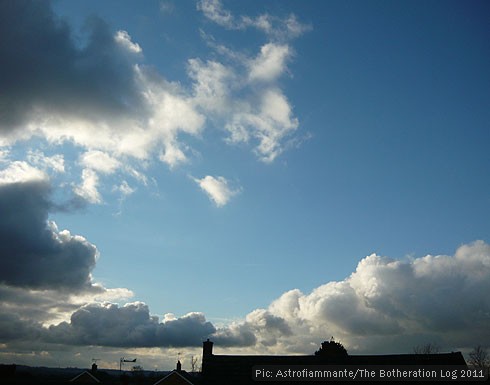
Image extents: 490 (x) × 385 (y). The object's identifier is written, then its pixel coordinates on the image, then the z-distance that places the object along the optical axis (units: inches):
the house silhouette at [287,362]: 1386.6
